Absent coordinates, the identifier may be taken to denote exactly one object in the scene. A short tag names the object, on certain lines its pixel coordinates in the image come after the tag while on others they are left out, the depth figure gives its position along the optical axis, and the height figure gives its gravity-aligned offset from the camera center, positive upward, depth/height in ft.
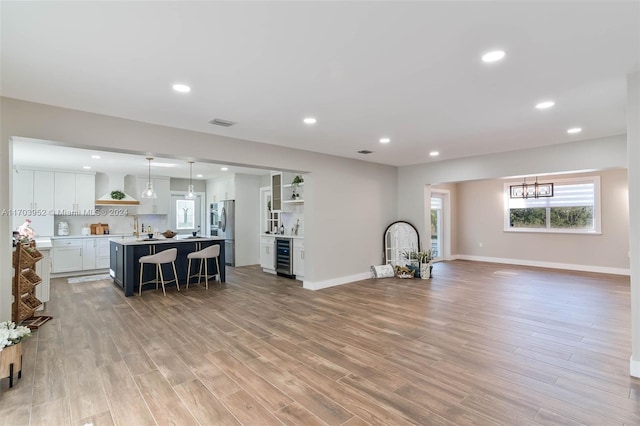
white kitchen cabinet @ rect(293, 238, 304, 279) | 21.90 -3.00
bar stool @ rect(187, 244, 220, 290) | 20.04 -2.60
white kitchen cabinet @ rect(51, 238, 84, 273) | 23.55 -2.78
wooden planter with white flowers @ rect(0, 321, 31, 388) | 8.11 -3.52
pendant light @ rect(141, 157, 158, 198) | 21.54 +1.78
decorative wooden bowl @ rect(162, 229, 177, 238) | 21.90 -1.16
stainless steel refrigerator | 28.27 -0.85
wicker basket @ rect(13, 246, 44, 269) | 13.08 -1.67
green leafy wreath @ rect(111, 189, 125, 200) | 25.94 +2.02
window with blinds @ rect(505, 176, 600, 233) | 24.59 +0.29
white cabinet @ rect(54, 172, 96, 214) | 24.79 +2.32
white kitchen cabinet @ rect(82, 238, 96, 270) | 24.80 -2.83
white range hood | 26.50 +2.91
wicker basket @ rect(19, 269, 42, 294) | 13.17 -2.75
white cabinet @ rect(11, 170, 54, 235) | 23.20 +1.59
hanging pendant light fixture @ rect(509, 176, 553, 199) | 26.81 +2.11
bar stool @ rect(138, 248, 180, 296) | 18.47 -2.51
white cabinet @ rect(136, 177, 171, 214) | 28.63 +1.86
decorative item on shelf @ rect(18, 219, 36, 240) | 14.46 -0.58
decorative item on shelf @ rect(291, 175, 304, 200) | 22.94 +2.44
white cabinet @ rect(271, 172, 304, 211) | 23.90 +2.12
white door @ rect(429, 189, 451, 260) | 31.19 -1.40
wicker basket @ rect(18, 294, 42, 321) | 13.03 -3.88
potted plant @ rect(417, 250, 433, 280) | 22.71 -3.67
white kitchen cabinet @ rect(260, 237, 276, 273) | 24.56 -3.05
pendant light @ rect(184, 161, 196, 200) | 23.49 +1.98
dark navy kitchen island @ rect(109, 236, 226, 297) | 18.70 -2.58
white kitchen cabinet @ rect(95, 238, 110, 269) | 25.45 -2.86
